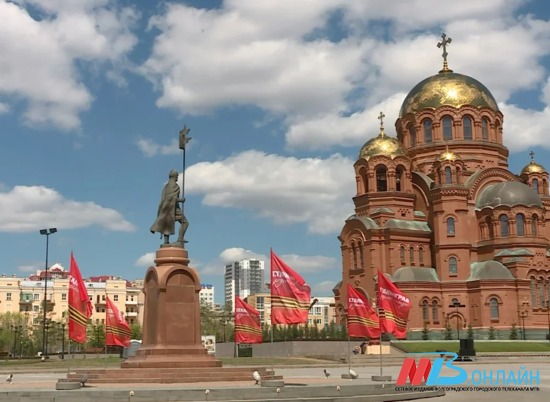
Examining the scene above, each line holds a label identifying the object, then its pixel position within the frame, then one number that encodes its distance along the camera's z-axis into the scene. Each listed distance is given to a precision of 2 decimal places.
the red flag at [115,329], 38.47
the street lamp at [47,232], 53.88
